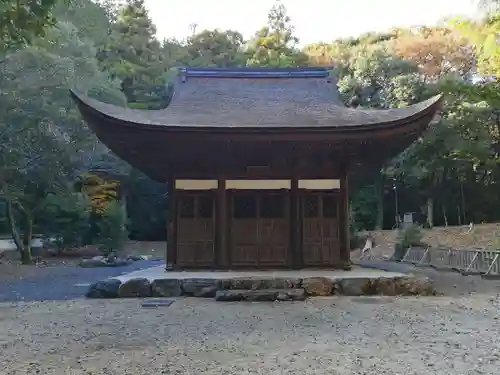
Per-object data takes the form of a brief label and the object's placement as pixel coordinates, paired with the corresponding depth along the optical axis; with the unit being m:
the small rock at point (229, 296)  8.84
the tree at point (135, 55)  34.38
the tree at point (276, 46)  36.97
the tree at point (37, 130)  15.77
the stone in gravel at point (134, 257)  22.77
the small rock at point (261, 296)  8.86
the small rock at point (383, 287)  9.39
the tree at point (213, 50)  37.99
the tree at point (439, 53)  27.81
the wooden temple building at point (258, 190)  10.52
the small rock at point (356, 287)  9.30
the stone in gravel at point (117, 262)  20.34
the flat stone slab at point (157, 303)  8.37
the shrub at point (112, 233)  22.77
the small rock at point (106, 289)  9.42
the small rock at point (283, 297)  8.82
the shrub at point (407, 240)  18.73
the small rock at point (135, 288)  9.32
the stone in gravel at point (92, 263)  19.78
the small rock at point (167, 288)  9.31
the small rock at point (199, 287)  9.20
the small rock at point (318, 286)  9.23
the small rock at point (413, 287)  9.37
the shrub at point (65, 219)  22.66
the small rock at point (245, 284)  9.21
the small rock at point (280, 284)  9.22
